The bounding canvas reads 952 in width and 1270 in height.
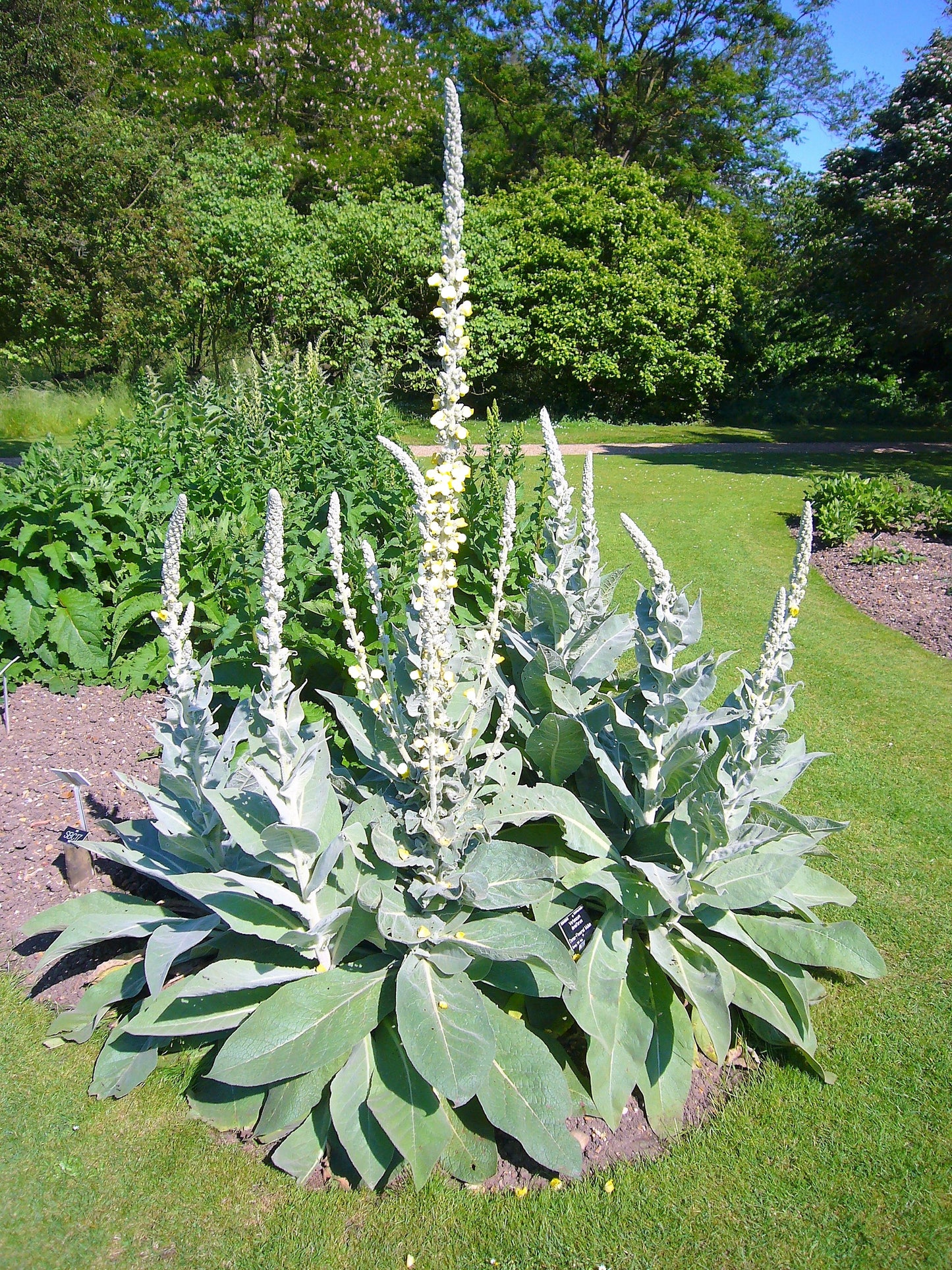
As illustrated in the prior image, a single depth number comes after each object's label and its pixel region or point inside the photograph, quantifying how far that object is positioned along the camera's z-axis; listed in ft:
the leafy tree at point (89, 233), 49.21
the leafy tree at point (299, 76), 85.35
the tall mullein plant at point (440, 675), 7.78
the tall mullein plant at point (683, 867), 9.04
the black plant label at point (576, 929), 9.54
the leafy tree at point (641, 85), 86.84
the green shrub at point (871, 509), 29.91
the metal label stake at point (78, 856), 10.78
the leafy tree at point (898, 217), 43.65
